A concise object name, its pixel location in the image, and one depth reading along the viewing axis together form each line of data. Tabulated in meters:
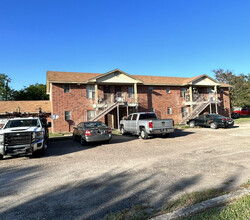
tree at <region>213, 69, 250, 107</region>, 36.88
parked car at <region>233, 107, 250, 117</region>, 36.25
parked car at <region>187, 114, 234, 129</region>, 16.36
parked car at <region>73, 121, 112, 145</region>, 10.15
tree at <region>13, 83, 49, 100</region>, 40.25
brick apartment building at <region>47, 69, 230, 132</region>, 20.20
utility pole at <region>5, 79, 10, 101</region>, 42.91
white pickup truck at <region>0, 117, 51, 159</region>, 7.01
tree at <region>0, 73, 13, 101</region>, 43.25
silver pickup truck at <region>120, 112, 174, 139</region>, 11.55
